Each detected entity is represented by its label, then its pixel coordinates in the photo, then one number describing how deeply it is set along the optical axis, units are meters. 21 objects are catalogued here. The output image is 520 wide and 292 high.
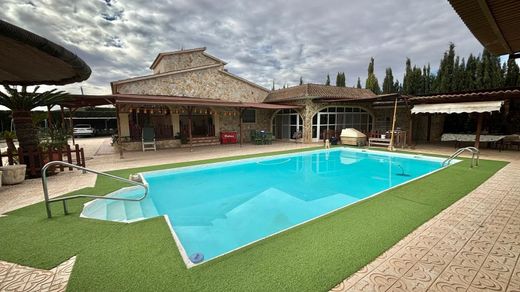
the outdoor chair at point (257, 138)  15.95
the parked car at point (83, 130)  23.20
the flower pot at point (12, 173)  6.16
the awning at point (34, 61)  1.57
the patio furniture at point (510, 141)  11.95
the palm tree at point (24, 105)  6.62
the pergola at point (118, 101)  10.23
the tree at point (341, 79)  37.12
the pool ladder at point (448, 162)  8.40
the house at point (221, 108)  14.01
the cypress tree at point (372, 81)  33.41
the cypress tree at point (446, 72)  21.59
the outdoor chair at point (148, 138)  13.40
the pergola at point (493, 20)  2.44
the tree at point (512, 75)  17.11
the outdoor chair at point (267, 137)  15.92
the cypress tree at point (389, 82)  32.16
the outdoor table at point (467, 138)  12.19
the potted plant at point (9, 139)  7.36
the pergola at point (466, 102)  10.28
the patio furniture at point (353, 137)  14.46
